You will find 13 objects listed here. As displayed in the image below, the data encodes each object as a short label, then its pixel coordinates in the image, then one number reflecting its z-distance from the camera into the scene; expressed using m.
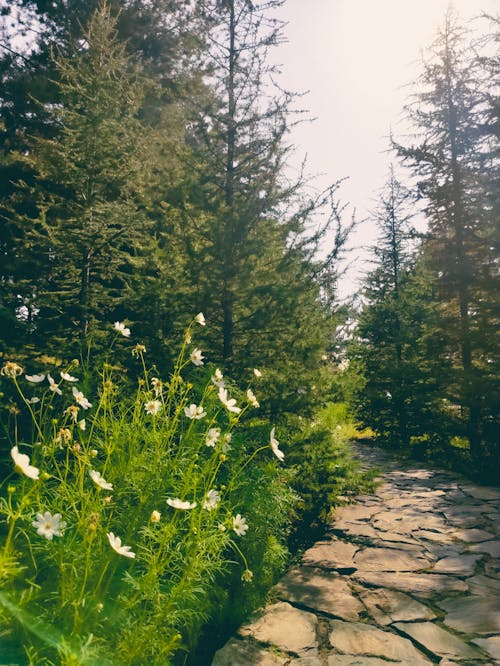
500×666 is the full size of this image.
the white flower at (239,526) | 2.25
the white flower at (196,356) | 2.77
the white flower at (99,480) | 1.74
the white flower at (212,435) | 2.41
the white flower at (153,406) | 2.46
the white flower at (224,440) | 2.24
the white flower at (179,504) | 1.85
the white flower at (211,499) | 2.13
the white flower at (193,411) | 2.39
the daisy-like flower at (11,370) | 2.03
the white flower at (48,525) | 1.62
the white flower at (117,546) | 1.65
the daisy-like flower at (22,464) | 1.43
